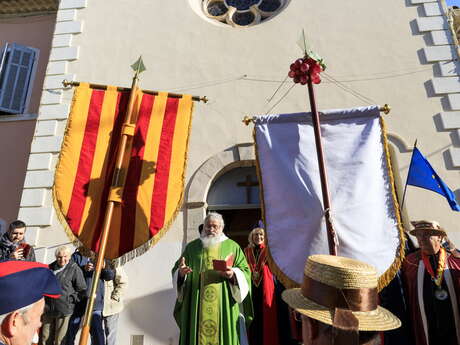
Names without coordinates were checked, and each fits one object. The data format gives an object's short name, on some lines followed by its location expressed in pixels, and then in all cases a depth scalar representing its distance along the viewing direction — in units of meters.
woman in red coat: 3.79
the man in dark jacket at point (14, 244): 4.24
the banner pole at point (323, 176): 2.92
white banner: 3.06
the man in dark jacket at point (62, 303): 4.25
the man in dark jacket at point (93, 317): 4.52
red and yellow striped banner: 3.49
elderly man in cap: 1.46
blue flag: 4.63
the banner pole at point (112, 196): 2.69
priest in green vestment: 3.30
